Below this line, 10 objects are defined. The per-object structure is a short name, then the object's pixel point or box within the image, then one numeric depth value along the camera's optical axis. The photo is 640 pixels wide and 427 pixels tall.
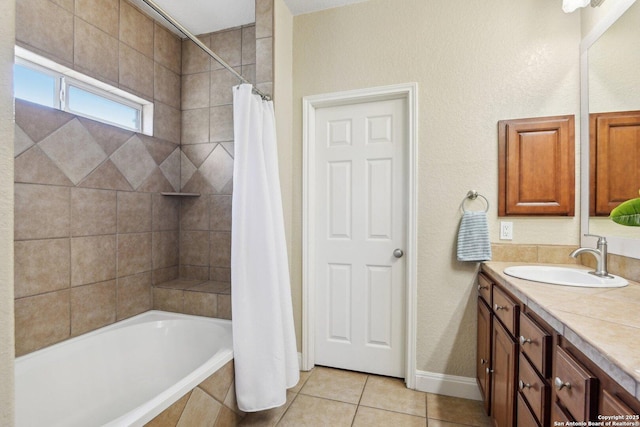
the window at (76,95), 1.64
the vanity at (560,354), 0.63
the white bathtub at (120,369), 1.39
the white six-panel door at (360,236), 2.11
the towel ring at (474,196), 1.87
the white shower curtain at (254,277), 1.61
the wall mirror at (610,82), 1.34
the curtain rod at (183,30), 1.22
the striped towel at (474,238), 1.81
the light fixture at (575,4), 1.56
